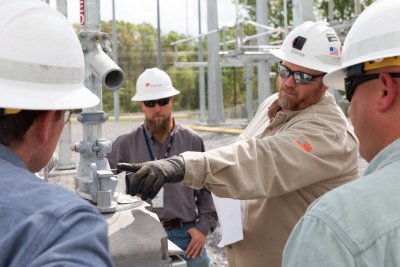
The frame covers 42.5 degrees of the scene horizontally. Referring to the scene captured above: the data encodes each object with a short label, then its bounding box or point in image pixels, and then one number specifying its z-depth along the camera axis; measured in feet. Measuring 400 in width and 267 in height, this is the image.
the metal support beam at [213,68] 52.11
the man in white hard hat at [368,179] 3.55
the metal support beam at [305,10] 27.25
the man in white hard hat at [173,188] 10.63
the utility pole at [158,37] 63.34
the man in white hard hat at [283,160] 7.18
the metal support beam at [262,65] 43.32
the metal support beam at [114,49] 69.72
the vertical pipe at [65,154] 25.61
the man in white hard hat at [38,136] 3.15
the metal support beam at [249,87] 54.44
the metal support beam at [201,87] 62.64
